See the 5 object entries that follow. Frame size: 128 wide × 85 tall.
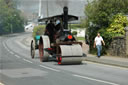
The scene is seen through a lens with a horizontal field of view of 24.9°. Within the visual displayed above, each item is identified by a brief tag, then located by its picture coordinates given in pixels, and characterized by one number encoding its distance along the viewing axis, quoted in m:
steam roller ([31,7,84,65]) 16.23
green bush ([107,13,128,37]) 20.84
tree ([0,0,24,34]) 71.09
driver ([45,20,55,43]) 18.56
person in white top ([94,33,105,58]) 19.91
